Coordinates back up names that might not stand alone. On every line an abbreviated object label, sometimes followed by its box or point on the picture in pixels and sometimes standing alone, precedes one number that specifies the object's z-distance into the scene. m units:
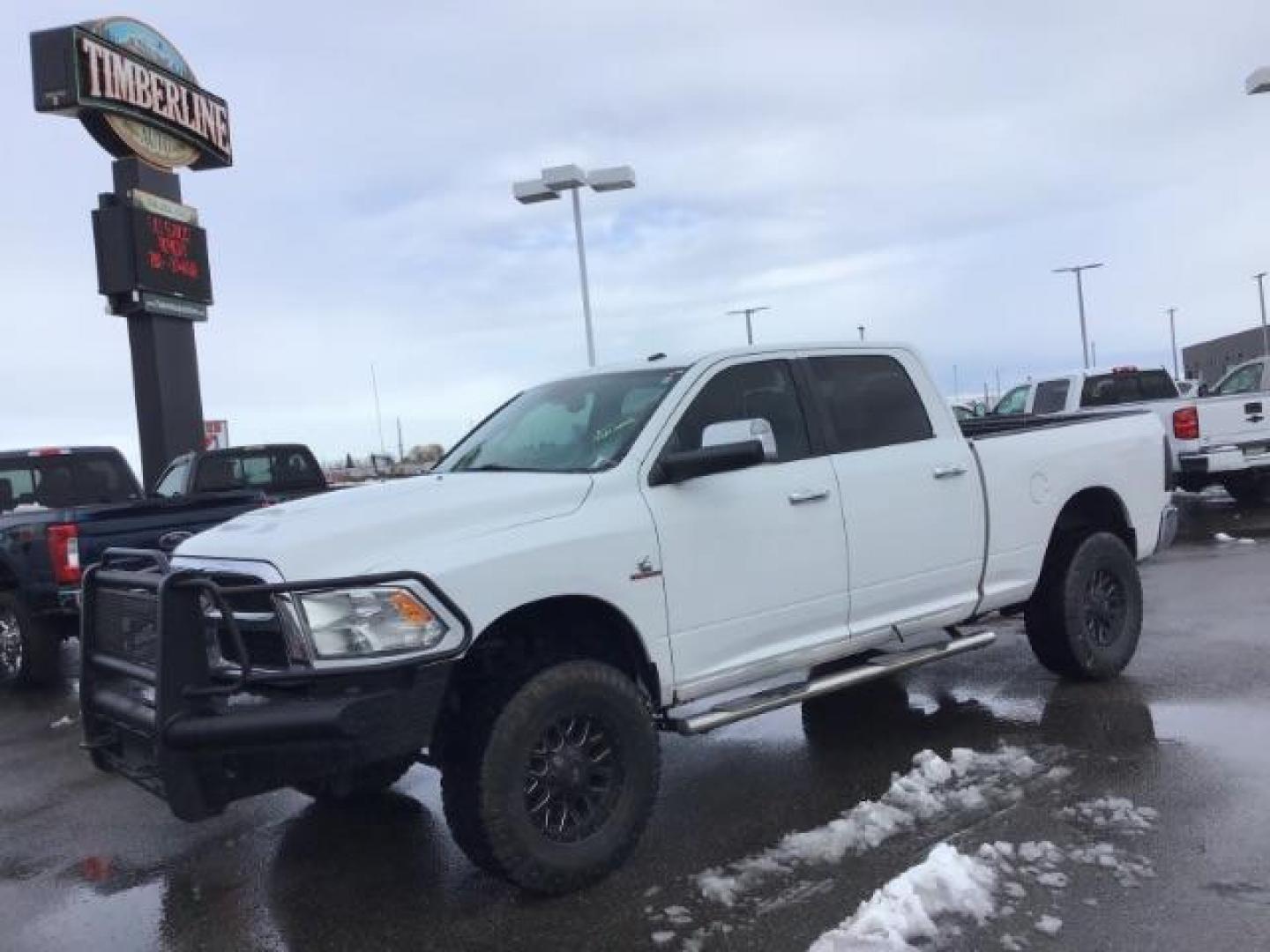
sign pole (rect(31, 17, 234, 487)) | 16.39
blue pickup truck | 8.34
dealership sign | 16.28
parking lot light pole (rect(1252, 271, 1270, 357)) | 50.96
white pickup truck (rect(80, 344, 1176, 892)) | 3.71
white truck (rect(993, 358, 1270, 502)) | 13.77
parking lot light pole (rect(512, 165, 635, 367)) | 20.34
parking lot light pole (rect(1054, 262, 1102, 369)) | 44.80
